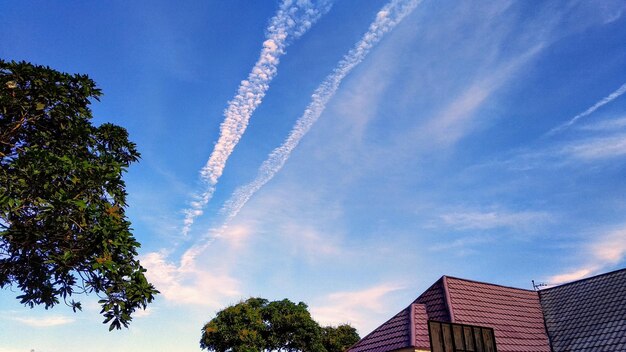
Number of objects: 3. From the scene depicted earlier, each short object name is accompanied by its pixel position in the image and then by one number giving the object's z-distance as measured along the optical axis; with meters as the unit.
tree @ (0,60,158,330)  16.69
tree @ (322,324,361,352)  55.00
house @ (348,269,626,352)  22.95
